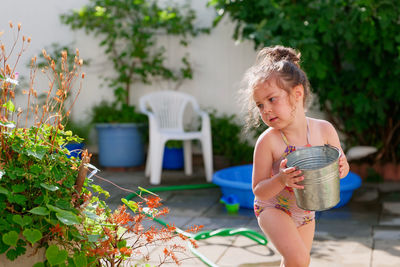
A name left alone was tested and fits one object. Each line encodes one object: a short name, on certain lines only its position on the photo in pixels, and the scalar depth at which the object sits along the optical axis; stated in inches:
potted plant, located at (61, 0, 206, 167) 242.7
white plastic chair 213.0
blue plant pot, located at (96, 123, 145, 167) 240.2
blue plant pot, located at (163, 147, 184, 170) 239.9
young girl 82.9
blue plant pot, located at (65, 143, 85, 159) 229.9
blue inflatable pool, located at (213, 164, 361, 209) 171.7
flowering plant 67.5
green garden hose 135.4
